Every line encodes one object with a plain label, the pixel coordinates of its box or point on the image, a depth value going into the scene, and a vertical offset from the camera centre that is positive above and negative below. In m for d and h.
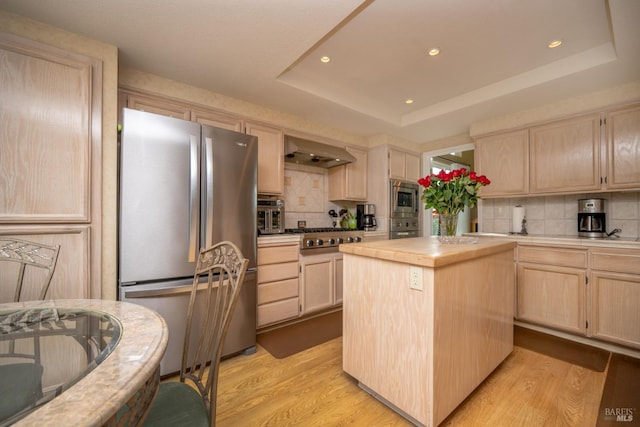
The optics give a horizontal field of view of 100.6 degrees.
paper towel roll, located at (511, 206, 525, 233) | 3.17 -0.03
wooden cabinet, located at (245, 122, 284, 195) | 2.90 +0.64
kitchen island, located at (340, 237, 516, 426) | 1.34 -0.61
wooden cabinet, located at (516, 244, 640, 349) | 2.13 -0.68
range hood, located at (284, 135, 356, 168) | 3.07 +0.74
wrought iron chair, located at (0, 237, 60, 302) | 1.25 -0.18
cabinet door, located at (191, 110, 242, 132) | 2.51 +0.94
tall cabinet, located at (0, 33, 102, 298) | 1.53 +0.37
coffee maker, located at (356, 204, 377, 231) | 3.96 -0.04
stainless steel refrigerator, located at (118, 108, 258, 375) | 1.77 +0.04
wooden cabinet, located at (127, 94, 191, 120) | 2.21 +0.95
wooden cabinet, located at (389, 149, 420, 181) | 3.96 +0.77
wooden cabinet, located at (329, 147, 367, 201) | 3.81 +0.52
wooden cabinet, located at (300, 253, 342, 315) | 2.92 -0.77
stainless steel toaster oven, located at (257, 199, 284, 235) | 2.86 -0.01
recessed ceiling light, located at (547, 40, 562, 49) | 2.06 +1.34
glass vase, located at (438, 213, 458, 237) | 1.88 -0.06
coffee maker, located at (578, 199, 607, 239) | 2.59 -0.04
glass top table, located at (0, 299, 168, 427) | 0.46 -0.35
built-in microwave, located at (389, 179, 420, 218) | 3.92 +0.25
